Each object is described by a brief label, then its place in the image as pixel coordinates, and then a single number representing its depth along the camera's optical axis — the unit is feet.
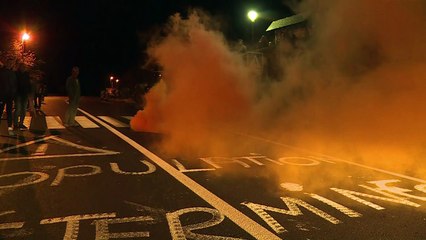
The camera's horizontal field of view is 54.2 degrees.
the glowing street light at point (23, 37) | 79.82
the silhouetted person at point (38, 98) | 60.18
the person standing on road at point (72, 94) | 37.47
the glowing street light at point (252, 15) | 44.78
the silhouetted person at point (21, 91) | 32.40
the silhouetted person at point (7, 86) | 29.63
